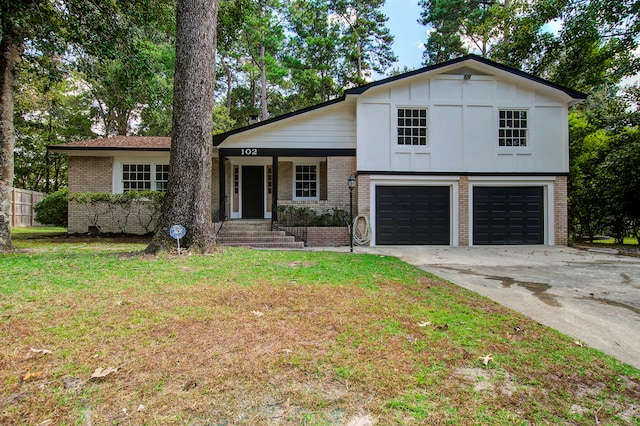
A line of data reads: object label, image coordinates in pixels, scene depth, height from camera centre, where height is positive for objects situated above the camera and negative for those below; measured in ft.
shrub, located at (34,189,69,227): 44.75 +0.48
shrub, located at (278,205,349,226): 36.83 -0.62
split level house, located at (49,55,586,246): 37.19 +6.83
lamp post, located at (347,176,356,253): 29.49 +2.64
